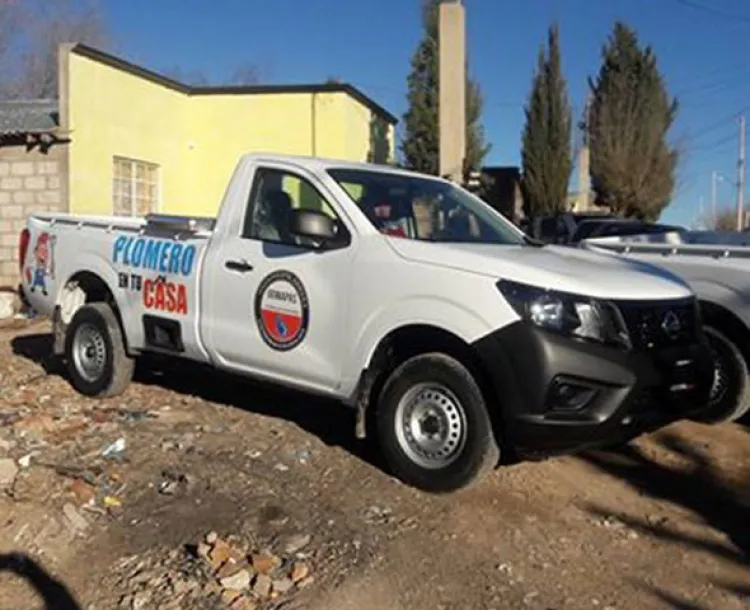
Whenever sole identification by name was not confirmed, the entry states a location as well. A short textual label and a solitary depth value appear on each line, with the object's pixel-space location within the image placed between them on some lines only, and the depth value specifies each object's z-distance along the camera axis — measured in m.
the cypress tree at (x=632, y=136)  40.62
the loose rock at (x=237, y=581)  4.28
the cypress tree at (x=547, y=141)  34.75
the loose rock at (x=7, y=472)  5.53
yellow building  18.19
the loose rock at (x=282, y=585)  4.29
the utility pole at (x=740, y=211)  51.70
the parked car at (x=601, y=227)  14.17
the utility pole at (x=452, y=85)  21.08
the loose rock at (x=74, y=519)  5.01
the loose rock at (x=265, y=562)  4.45
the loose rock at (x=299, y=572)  4.39
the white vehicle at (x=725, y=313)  6.75
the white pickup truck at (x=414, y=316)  4.94
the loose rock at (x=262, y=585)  4.26
